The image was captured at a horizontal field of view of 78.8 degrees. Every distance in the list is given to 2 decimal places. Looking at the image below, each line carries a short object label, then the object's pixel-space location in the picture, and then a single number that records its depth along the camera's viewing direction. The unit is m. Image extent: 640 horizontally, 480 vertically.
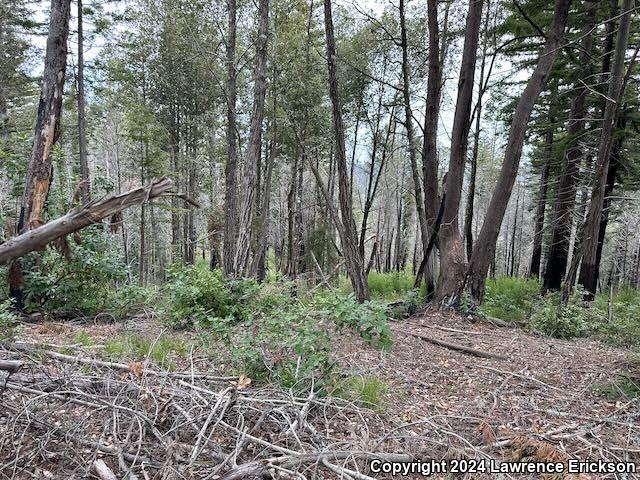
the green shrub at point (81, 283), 5.62
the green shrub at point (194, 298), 4.94
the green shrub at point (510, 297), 6.71
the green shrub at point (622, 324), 5.03
